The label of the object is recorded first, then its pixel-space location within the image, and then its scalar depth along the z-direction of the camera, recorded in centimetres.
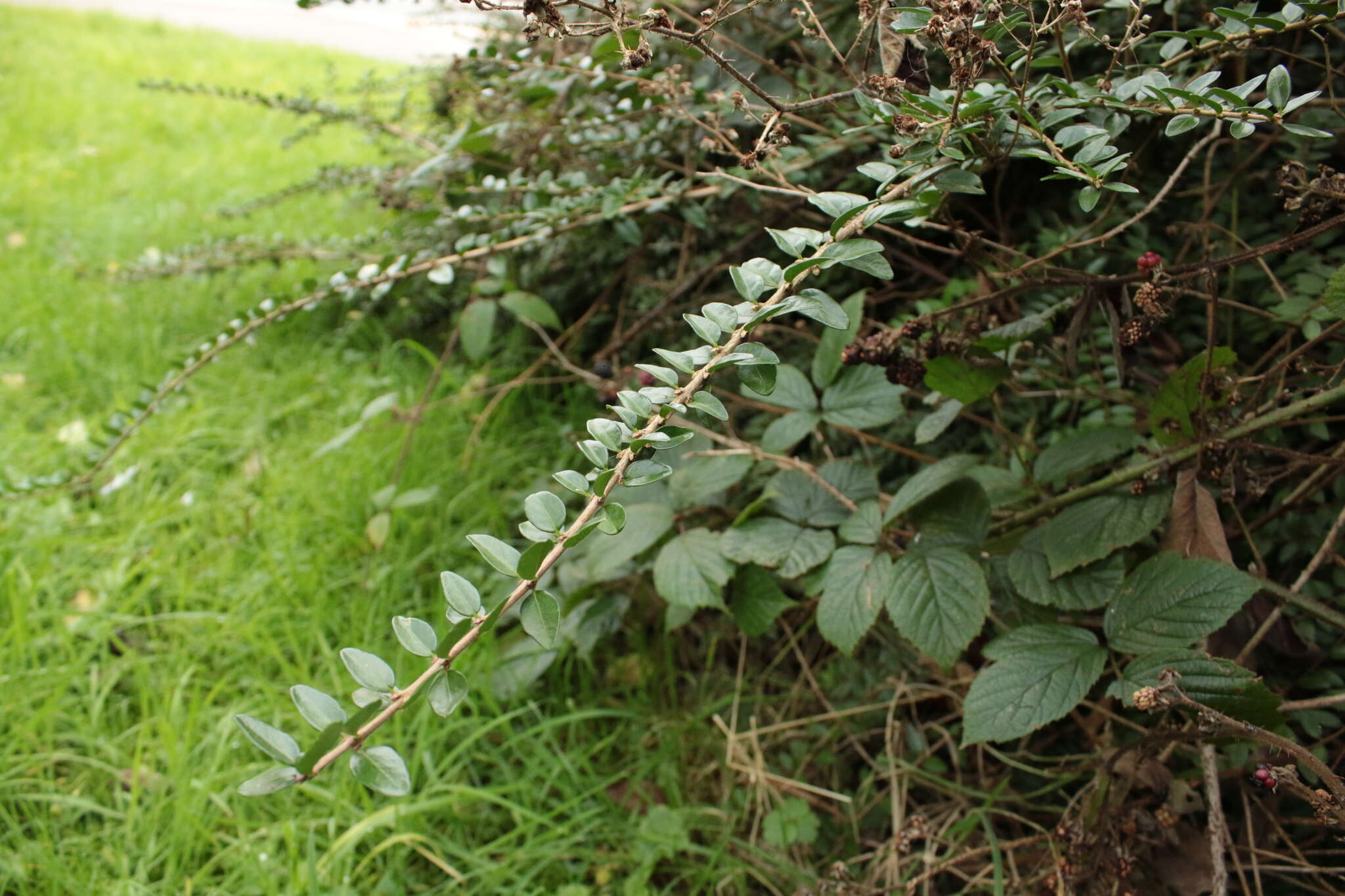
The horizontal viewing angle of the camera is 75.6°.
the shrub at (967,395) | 79
